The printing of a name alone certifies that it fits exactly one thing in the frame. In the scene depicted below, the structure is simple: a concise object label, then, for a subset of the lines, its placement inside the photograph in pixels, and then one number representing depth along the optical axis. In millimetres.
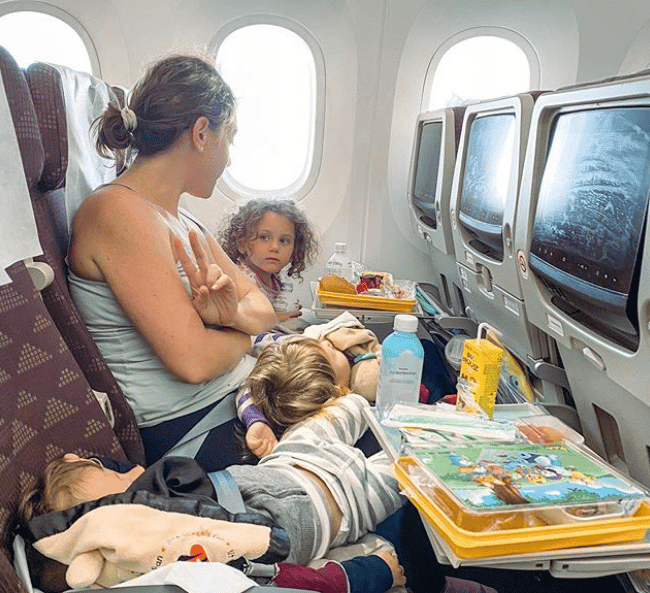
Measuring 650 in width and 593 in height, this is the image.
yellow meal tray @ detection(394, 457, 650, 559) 962
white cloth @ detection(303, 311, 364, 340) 2322
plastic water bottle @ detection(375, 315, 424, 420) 1571
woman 1735
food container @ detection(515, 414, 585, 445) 1354
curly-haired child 3158
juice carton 1474
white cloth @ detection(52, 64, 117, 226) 1881
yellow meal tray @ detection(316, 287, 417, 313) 2836
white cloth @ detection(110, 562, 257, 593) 961
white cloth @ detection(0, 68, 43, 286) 852
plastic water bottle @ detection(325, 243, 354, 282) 3332
